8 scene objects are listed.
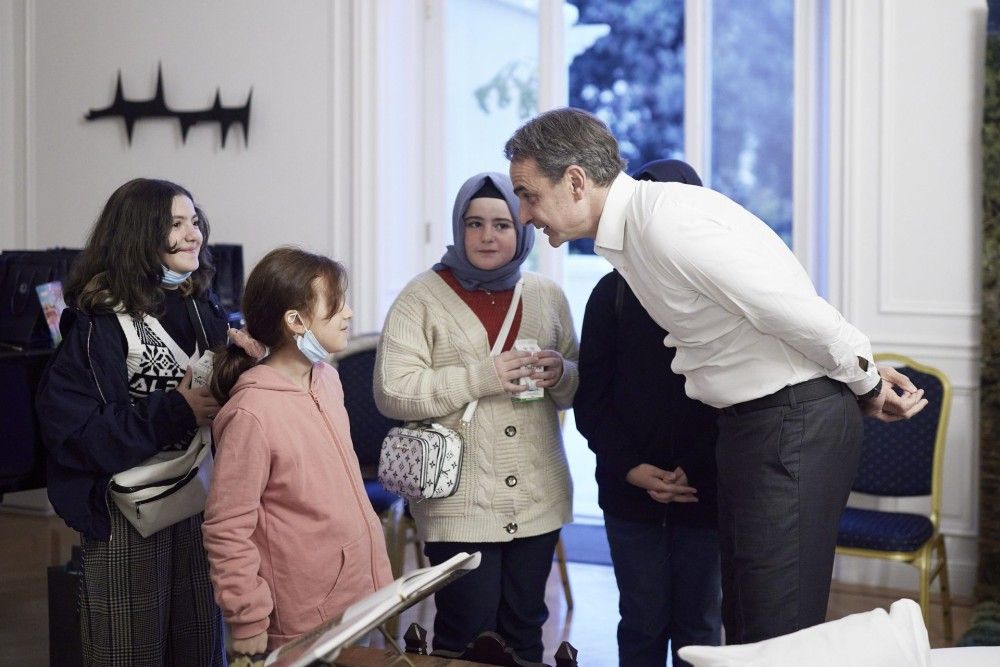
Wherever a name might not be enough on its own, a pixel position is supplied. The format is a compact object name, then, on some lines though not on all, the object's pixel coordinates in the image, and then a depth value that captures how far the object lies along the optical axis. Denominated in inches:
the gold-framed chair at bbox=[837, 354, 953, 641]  152.6
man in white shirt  81.9
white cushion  64.2
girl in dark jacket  96.7
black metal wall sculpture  215.5
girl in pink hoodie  86.6
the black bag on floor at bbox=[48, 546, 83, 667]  125.4
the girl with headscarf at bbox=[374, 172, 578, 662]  105.0
